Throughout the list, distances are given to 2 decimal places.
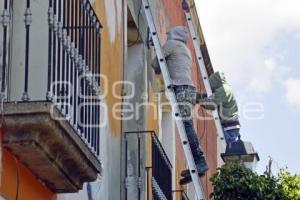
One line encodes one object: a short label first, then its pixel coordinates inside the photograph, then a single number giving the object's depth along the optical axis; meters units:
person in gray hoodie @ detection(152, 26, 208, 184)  13.05
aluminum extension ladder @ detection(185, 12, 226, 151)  16.03
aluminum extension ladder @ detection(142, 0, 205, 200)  12.14
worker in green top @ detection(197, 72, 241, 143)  17.44
